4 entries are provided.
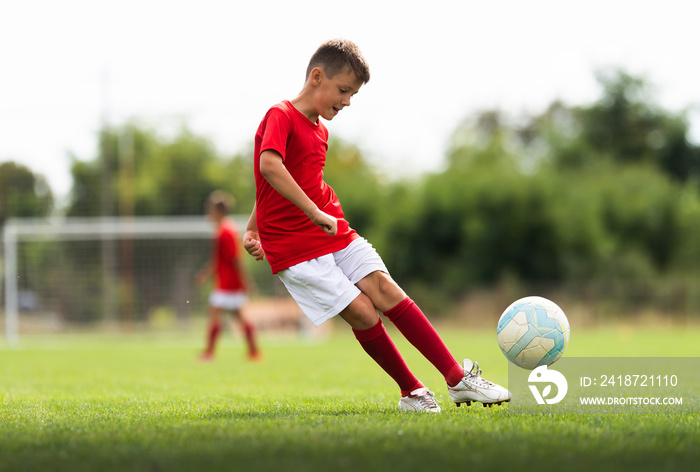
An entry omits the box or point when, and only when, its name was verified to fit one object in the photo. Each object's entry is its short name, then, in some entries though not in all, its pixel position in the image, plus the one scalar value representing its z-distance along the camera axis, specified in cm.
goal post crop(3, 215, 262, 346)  3766
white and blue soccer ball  957
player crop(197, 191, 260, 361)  2177
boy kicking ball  878
